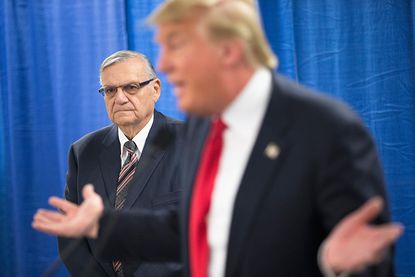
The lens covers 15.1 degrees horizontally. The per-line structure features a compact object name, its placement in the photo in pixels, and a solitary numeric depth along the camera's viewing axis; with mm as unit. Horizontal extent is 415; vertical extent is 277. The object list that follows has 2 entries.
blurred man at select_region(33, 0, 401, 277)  3323
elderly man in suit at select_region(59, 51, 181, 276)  4288
